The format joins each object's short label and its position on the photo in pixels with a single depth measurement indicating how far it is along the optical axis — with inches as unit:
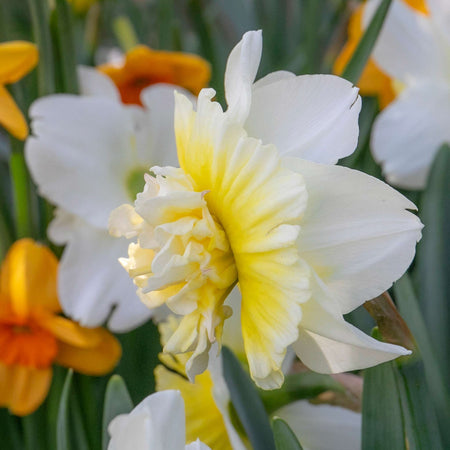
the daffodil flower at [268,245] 13.4
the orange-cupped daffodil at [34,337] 20.0
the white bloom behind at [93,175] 20.8
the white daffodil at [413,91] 21.4
